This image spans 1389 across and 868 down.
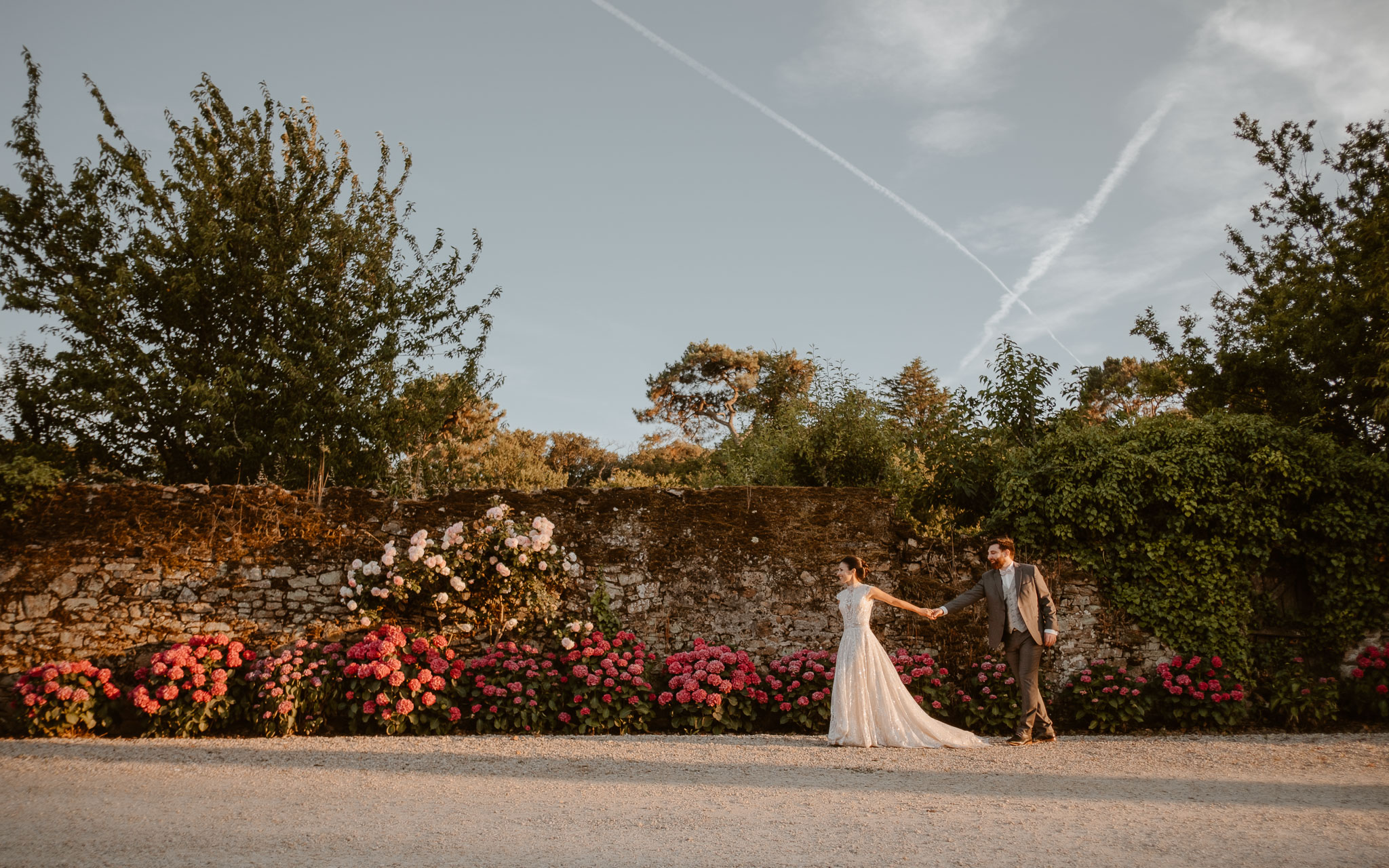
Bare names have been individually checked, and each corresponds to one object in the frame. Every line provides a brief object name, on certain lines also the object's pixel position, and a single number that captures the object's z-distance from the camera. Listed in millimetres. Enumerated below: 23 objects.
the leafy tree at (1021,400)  10414
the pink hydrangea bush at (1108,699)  8055
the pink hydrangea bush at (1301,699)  8164
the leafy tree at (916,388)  29669
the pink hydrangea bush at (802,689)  7922
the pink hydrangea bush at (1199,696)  8078
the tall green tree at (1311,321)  9711
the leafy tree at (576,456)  35406
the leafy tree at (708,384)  36406
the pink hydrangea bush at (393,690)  7320
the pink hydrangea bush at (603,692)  7676
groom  7270
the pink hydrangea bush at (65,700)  7156
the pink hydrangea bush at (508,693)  7598
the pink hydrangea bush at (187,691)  7176
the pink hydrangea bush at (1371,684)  8172
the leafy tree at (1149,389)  10102
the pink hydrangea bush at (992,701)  8031
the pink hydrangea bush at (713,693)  7742
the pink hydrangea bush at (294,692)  7203
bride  7055
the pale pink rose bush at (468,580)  8266
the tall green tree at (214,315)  10266
